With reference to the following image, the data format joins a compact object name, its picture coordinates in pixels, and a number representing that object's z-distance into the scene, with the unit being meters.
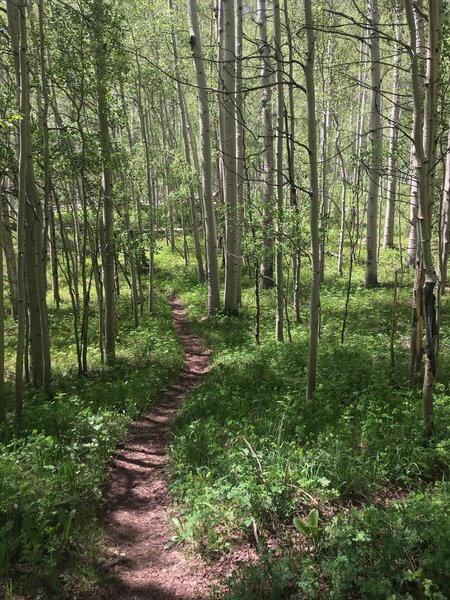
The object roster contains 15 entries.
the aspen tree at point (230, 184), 10.95
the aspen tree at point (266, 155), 9.57
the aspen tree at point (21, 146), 5.54
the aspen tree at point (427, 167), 3.70
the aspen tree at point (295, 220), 5.27
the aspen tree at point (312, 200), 4.79
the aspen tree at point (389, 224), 19.33
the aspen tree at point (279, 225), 8.02
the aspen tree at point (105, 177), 8.12
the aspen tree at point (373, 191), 11.94
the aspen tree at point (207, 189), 11.41
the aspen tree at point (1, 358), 5.96
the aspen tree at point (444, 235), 7.13
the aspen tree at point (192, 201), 18.28
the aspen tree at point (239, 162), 11.34
